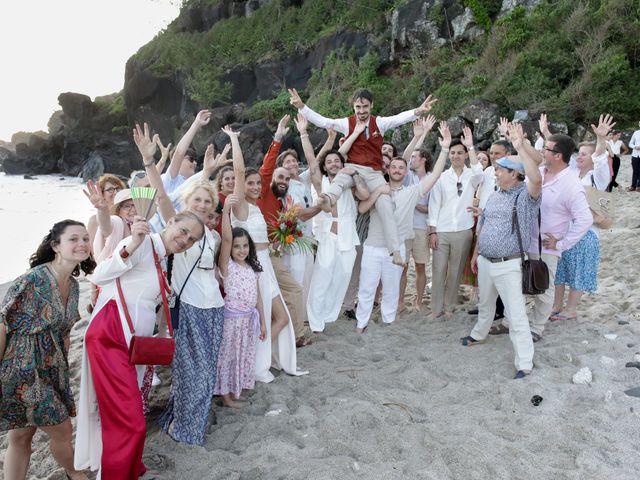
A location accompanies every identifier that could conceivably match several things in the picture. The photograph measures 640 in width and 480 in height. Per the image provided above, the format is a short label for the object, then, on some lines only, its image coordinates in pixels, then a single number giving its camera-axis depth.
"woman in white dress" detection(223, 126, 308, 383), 4.27
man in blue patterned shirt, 4.13
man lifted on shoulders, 5.39
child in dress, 3.95
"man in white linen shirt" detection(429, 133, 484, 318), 5.69
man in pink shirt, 4.45
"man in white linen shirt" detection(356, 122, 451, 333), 5.55
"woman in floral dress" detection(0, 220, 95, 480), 2.71
